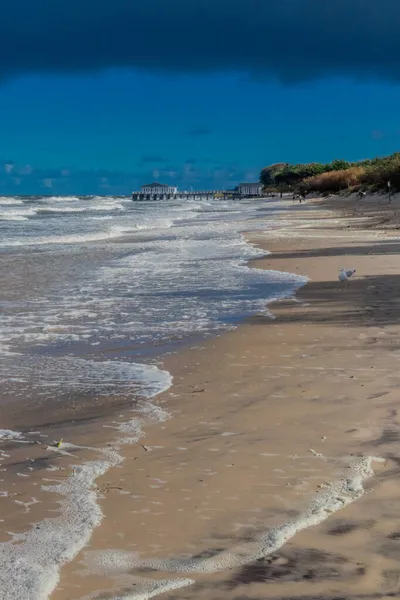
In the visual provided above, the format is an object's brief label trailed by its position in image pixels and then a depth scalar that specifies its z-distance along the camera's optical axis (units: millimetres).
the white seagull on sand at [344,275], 14375
